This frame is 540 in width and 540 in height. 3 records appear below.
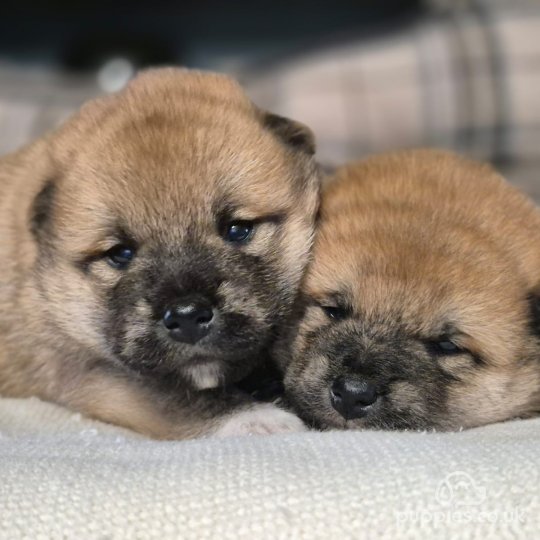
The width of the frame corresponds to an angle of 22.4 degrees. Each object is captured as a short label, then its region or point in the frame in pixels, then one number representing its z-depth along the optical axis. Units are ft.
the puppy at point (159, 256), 1.33
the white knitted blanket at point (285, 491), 1.10
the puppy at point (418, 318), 1.32
